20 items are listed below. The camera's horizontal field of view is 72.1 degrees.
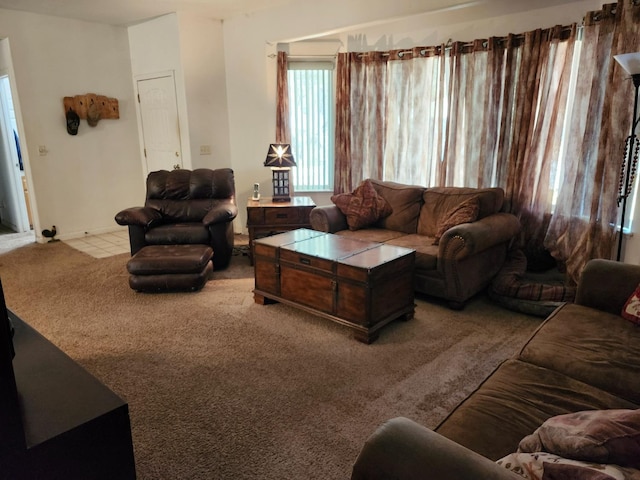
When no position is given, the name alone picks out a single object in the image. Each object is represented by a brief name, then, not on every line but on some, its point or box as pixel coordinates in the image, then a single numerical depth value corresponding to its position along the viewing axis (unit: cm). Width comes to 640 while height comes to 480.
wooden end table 446
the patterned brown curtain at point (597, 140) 314
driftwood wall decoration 552
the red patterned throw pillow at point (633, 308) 216
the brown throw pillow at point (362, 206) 427
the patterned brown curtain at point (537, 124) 356
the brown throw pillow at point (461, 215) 358
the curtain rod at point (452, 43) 347
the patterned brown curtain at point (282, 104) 515
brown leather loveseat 338
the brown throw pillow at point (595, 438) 95
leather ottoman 372
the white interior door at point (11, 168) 580
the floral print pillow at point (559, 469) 91
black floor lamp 274
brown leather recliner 424
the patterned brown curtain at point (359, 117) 480
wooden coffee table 294
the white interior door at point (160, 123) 551
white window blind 522
